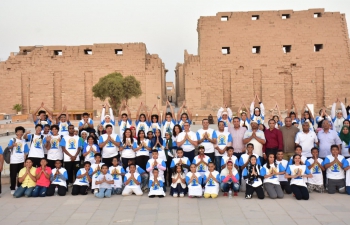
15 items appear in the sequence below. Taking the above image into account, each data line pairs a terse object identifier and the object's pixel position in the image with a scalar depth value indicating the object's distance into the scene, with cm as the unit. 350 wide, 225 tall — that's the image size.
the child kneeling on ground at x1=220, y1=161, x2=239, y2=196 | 680
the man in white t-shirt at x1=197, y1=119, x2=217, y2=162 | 750
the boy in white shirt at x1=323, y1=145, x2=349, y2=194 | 697
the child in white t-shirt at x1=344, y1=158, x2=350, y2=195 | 685
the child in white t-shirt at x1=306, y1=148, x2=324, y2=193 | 702
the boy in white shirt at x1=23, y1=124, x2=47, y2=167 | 740
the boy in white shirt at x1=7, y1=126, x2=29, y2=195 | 728
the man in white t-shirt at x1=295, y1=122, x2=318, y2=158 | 741
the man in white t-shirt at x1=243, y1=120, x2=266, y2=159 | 736
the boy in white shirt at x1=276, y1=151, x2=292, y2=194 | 694
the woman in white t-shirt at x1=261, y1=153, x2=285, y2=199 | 662
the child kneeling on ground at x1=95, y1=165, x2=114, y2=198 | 678
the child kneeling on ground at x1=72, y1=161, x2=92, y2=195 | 699
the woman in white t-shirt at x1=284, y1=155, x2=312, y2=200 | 650
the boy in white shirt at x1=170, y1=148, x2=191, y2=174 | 711
